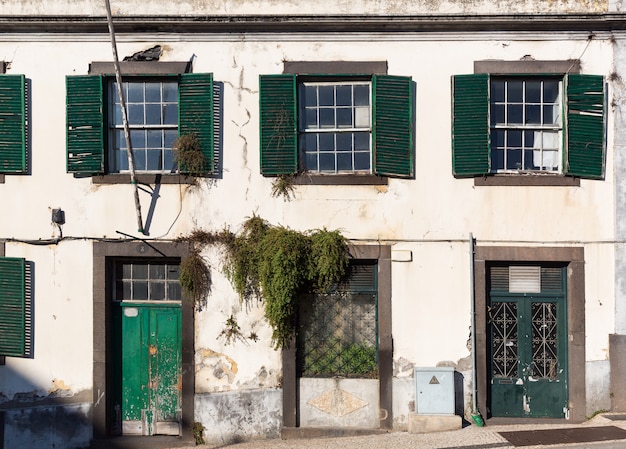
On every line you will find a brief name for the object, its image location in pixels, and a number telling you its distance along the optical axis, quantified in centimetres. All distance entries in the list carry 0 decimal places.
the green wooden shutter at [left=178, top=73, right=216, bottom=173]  934
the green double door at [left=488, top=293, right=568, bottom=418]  938
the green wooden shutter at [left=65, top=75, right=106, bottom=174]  938
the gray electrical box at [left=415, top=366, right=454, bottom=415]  897
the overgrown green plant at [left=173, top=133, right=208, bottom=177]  924
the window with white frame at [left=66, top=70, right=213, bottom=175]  936
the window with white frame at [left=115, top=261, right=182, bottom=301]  966
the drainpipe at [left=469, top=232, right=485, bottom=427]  912
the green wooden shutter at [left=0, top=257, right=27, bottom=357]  934
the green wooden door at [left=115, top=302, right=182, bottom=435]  955
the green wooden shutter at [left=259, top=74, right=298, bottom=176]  933
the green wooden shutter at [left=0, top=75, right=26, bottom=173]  940
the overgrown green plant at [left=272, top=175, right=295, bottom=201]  934
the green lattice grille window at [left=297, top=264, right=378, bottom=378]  948
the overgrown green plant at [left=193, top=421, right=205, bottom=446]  930
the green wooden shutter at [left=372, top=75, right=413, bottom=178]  929
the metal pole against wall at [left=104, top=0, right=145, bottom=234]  866
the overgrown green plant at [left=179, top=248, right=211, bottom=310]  925
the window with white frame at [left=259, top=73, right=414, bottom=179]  930
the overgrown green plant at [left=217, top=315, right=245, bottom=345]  936
